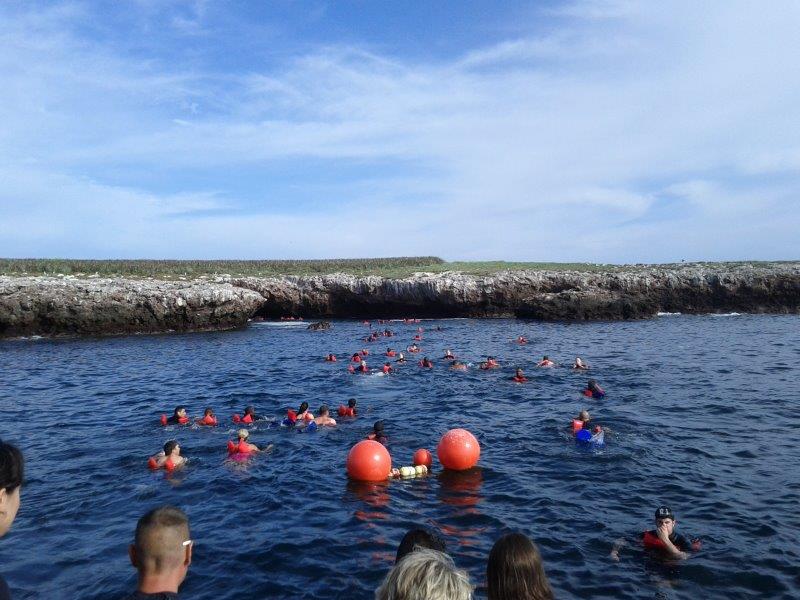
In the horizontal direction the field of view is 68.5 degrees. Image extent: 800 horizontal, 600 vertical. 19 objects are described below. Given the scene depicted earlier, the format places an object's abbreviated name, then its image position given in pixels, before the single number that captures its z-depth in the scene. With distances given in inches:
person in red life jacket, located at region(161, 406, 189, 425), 741.9
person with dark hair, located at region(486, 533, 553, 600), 171.6
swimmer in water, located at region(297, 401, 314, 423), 735.7
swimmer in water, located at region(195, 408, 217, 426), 740.0
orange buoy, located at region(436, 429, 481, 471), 549.6
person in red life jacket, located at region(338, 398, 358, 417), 781.3
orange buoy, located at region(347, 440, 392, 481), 530.9
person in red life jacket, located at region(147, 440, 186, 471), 579.2
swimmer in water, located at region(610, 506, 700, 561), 390.6
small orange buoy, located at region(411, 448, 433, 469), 565.0
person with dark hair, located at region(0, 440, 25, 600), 141.1
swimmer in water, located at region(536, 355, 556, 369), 1082.7
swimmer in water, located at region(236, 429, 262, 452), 632.4
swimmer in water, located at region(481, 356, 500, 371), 1099.3
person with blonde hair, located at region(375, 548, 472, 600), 129.7
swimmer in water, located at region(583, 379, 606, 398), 834.3
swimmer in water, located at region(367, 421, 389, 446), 647.8
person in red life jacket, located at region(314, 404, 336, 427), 737.0
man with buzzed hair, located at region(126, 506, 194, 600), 158.9
